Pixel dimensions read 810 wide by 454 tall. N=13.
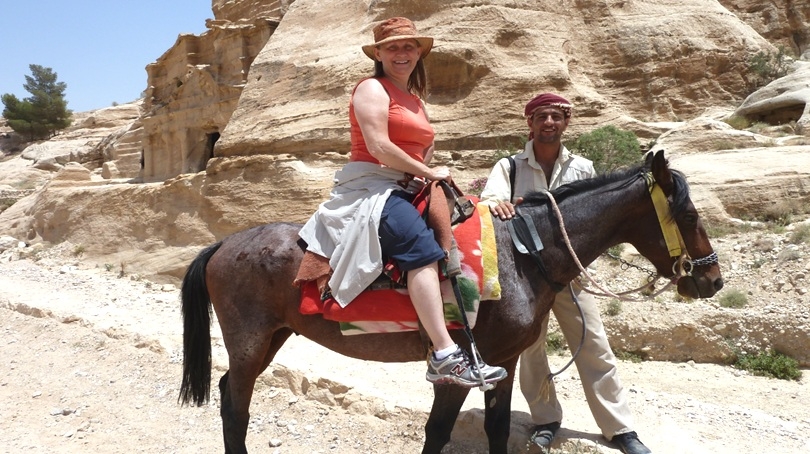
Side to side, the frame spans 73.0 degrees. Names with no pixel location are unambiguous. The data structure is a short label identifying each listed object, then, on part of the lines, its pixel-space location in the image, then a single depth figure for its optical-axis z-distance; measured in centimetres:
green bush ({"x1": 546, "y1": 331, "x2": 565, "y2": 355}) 637
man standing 337
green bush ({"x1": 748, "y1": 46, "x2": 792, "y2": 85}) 1179
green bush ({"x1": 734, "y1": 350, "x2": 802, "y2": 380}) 556
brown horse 277
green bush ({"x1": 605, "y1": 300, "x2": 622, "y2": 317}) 651
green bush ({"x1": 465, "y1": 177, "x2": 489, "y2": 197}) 942
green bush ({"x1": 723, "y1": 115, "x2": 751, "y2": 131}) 1059
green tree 4191
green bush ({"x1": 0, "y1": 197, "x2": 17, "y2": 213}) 2099
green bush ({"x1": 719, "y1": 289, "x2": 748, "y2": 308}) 627
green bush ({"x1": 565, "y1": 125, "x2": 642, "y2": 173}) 908
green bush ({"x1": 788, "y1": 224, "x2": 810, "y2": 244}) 686
